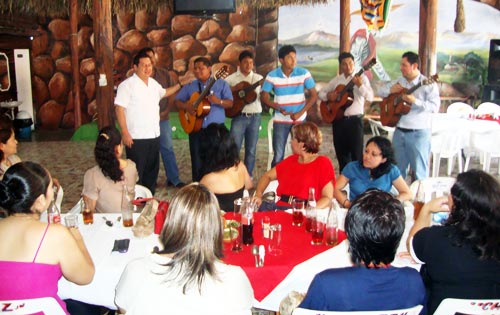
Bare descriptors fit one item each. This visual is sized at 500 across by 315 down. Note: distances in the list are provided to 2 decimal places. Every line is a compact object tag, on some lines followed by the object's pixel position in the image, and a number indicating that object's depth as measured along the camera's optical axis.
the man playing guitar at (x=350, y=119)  5.86
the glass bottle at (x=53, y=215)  2.94
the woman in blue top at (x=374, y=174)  3.64
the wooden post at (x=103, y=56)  6.42
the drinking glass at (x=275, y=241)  2.66
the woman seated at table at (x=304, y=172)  3.59
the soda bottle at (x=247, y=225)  2.73
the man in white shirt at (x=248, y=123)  6.50
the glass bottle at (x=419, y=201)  3.03
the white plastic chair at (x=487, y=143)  6.55
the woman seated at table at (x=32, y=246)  2.14
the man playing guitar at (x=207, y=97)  5.97
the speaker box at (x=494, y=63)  9.68
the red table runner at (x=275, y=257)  2.49
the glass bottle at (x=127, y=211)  3.04
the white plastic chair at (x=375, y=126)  8.93
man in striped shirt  6.12
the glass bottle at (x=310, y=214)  2.88
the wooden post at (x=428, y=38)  7.09
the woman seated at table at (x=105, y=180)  3.60
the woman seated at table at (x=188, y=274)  1.92
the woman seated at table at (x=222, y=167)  3.46
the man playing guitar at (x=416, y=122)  5.42
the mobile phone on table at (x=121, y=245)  2.69
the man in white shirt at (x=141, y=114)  5.29
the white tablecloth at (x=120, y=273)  2.51
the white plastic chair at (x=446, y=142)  6.59
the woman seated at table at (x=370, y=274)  1.95
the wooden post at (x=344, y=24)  10.38
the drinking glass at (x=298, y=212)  3.02
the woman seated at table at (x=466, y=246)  2.20
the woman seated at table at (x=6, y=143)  3.86
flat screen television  8.74
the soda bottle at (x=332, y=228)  2.76
